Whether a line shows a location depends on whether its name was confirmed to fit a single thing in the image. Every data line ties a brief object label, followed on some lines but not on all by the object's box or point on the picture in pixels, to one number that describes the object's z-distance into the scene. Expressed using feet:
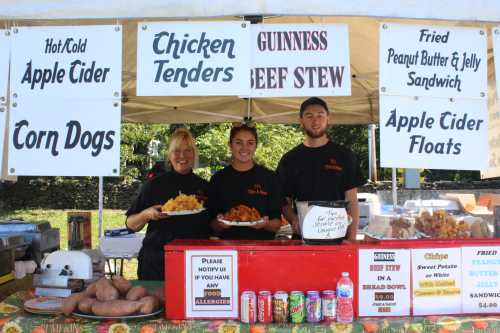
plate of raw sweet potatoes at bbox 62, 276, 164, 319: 7.50
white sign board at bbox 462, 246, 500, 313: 7.84
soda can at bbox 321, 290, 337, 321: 7.38
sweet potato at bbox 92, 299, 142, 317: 7.47
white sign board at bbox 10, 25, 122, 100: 7.68
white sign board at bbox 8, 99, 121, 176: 7.58
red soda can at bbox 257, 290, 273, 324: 7.37
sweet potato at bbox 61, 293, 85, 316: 7.72
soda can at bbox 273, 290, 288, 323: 7.38
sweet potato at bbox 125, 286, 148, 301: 7.85
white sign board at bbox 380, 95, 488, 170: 7.56
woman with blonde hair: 11.03
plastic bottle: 7.38
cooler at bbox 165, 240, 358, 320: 7.64
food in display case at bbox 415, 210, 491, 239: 8.55
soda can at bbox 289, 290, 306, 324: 7.37
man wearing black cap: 11.92
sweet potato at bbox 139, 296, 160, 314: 7.62
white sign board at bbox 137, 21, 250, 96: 7.57
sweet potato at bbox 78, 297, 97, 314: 7.68
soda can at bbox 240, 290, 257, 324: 7.35
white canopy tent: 7.46
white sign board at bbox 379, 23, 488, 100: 7.67
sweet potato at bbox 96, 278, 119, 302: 7.79
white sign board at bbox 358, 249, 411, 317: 7.67
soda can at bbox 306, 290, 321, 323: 7.36
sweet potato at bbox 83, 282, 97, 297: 8.06
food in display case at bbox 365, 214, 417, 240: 8.50
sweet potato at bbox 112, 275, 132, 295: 8.17
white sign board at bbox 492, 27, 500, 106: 7.93
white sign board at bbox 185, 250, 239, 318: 7.63
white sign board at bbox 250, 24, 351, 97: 7.66
